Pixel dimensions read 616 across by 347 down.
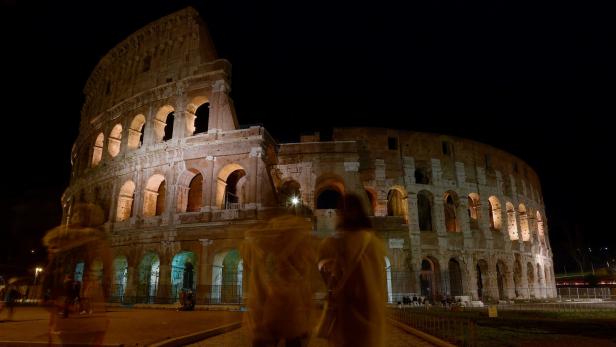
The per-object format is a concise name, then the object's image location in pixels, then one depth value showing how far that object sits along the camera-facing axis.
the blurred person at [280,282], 3.82
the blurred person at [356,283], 2.88
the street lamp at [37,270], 36.72
